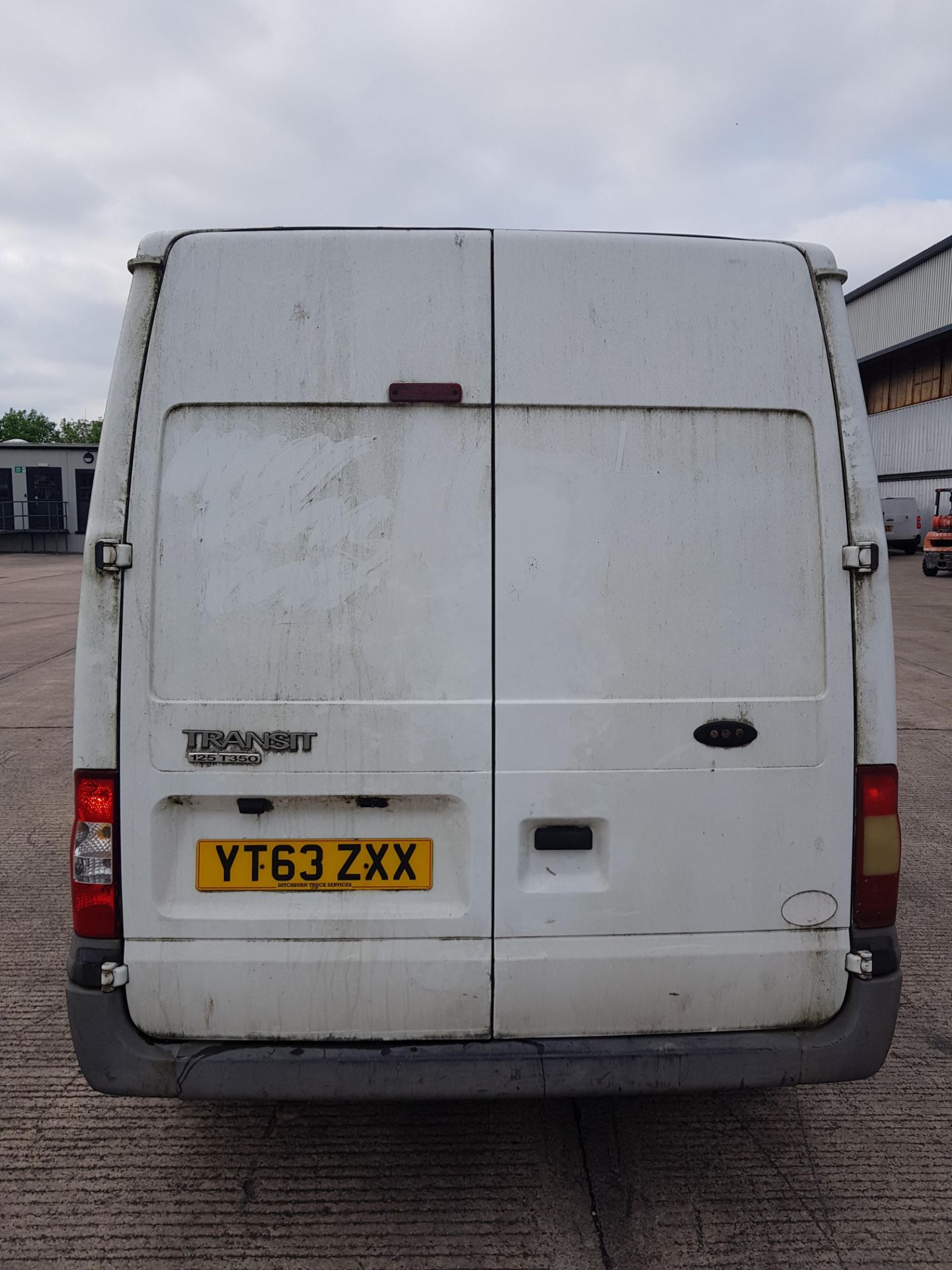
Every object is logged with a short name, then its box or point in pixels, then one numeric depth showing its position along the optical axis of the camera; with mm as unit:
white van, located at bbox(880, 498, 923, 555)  34062
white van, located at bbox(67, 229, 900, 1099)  2406
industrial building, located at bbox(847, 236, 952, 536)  33781
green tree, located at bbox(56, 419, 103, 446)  131000
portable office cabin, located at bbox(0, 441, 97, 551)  42250
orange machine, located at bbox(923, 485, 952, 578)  27047
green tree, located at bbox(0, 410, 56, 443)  128375
